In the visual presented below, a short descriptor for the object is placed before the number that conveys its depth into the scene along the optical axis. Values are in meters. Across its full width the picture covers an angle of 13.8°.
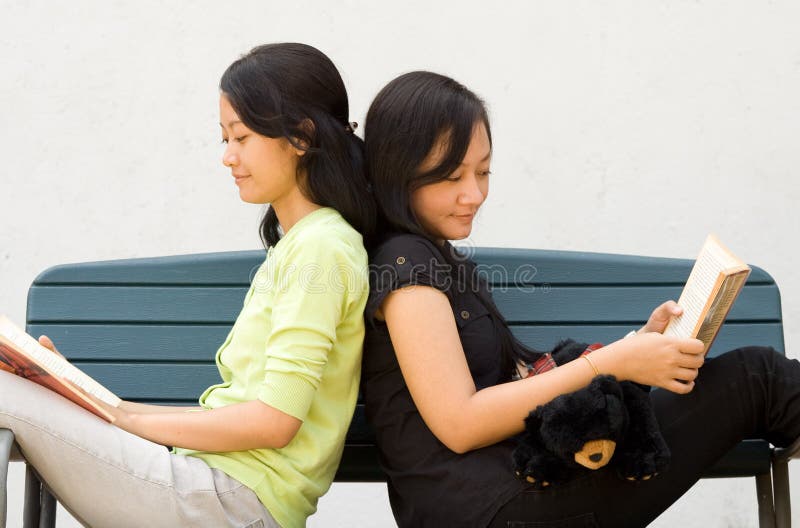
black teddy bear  4.47
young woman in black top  4.56
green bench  5.06
